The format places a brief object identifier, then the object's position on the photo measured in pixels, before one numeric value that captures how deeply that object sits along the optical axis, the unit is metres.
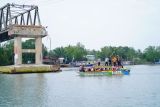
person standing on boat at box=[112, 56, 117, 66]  71.62
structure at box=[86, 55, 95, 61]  177.00
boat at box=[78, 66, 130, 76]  70.69
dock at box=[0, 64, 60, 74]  83.00
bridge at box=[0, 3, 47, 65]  84.94
